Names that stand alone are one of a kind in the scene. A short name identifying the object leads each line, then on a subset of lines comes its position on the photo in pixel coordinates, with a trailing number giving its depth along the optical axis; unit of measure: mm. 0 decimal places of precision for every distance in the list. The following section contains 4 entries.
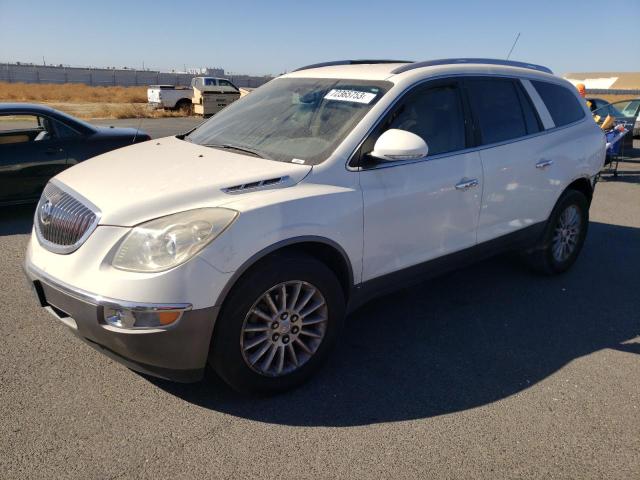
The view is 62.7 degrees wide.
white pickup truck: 28297
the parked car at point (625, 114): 12034
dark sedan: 6547
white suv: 2600
